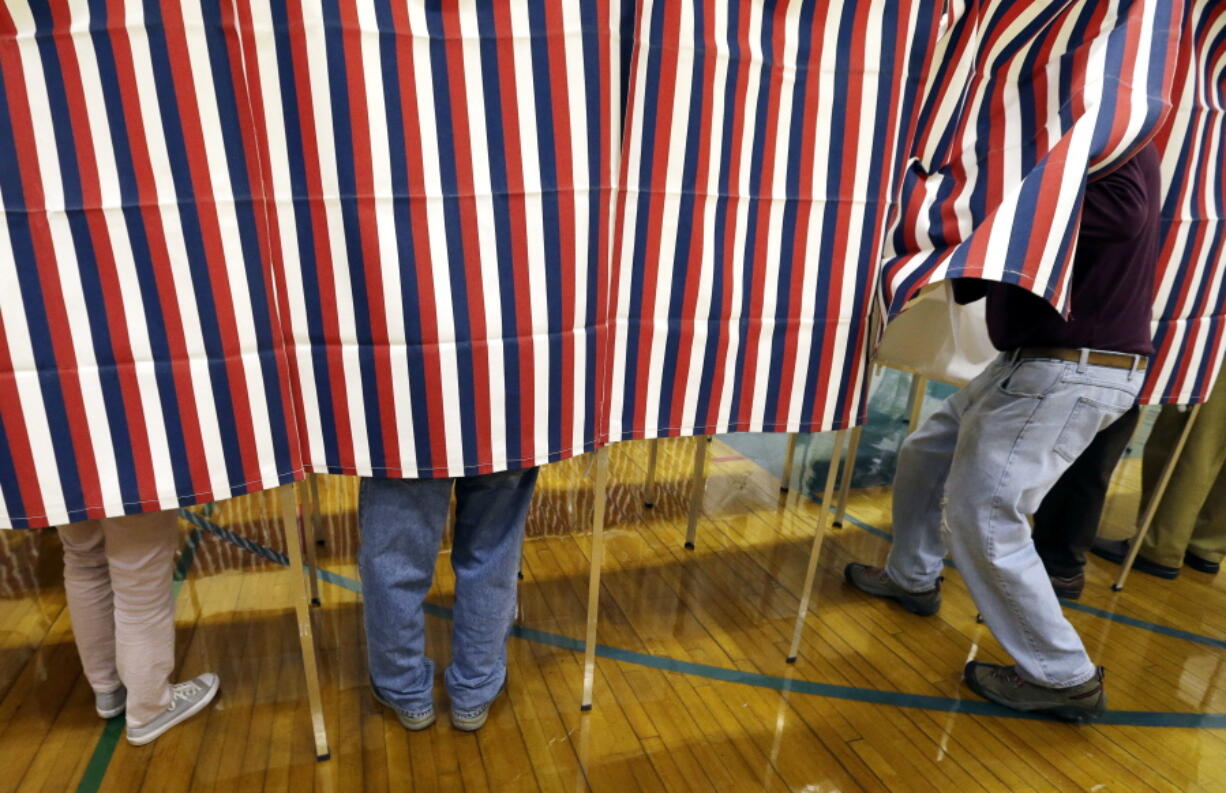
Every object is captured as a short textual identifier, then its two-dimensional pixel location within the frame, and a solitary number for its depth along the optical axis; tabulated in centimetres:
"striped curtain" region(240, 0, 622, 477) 114
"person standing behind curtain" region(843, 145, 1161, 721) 152
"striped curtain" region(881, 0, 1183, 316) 138
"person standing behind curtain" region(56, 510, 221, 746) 138
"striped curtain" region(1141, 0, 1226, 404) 184
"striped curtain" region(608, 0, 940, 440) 138
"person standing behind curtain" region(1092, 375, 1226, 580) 241
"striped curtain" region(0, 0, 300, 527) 105
